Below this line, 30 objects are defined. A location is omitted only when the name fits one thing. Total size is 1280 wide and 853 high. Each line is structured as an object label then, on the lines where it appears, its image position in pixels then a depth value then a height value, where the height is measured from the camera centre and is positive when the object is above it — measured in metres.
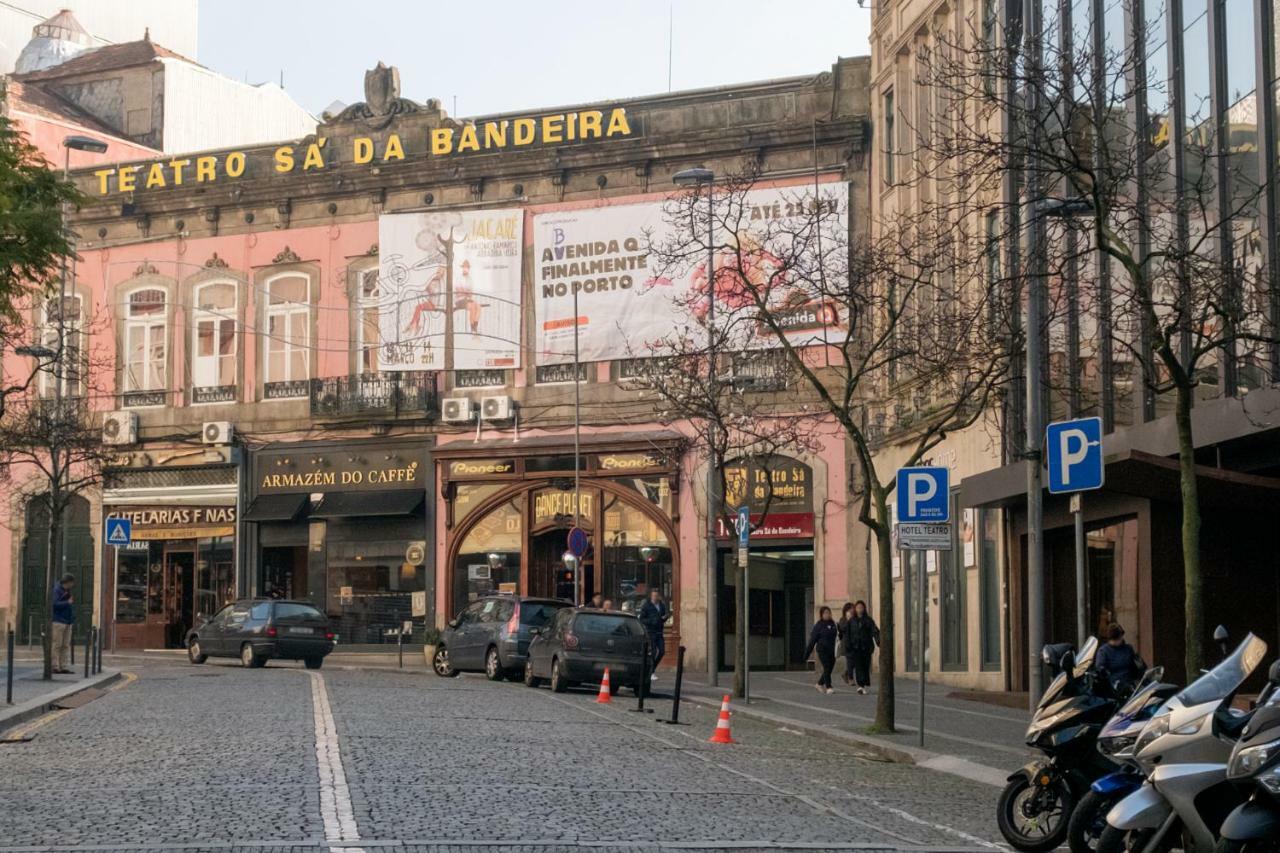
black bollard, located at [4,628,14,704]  23.17 -1.47
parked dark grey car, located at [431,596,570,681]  33.28 -1.18
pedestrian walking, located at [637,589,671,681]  34.59 -0.95
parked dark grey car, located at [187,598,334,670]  37.69 -1.31
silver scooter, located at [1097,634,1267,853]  9.45 -1.00
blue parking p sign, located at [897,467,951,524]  20.72 +0.79
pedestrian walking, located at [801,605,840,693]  32.06 -1.29
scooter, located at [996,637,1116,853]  12.03 -1.22
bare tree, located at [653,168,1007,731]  21.75 +3.52
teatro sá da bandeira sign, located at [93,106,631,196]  44.00 +10.25
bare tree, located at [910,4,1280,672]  15.30 +3.60
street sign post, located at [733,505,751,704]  28.72 +0.36
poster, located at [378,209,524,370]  44.38 +6.62
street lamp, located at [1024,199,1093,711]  20.41 +0.87
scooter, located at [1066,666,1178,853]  10.65 -1.07
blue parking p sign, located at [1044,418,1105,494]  17.36 +1.06
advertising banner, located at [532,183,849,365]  41.75 +6.56
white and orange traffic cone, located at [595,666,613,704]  28.02 -1.85
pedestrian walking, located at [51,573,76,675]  32.47 -0.91
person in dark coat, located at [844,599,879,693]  32.78 -1.27
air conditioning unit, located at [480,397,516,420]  44.00 +3.71
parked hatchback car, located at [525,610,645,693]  30.00 -1.28
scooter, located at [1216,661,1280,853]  8.46 -0.96
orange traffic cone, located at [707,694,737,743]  20.44 -1.75
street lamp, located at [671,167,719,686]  30.94 +1.58
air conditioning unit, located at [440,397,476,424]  44.31 +3.70
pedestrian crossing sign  35.56 +0.69
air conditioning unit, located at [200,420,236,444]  46.78 +3.36
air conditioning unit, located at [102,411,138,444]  48.19 +3.55
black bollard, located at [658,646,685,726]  23.33 -1.61
